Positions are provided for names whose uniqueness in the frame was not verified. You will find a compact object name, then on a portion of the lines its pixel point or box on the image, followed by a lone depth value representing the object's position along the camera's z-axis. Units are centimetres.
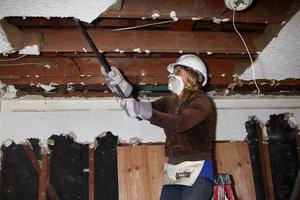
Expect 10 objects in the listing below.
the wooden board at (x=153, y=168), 293
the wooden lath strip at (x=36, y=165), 290
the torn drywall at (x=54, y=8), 171
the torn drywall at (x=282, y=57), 211
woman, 171
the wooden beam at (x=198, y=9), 185
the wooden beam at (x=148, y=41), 217
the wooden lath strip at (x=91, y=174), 294
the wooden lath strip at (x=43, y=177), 289
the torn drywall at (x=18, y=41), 198
